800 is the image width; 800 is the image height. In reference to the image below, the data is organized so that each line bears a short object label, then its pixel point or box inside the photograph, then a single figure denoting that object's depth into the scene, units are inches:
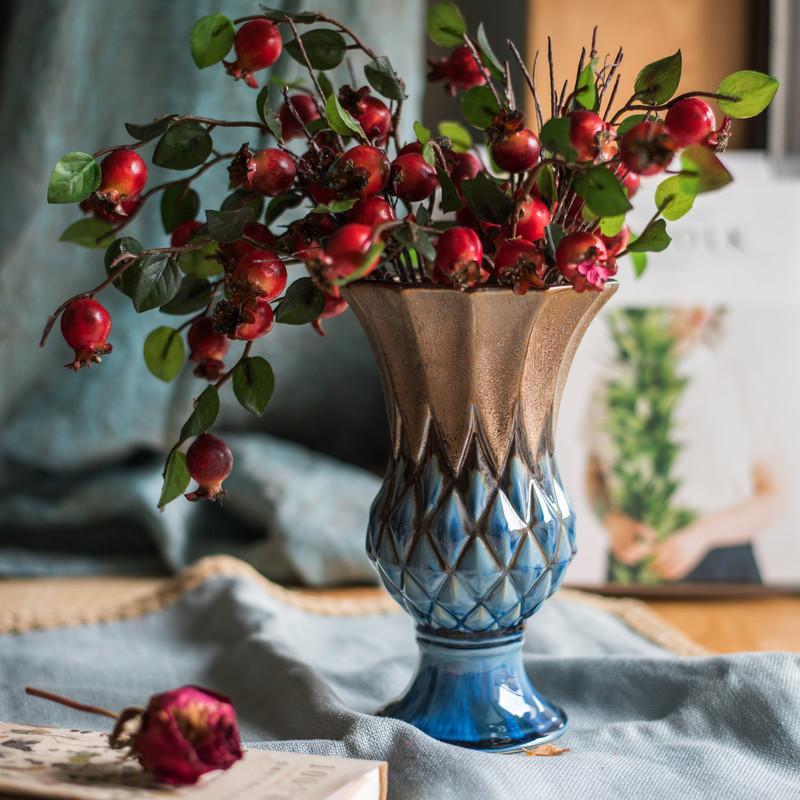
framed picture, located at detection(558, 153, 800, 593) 53.2
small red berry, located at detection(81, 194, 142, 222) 35.7
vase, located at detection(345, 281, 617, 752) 35.9
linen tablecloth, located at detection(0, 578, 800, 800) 35.5
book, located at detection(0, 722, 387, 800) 31.1
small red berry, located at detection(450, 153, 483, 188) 37.6
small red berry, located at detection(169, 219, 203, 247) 37.4
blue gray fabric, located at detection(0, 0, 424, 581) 56.9
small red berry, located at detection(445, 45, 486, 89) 38.1
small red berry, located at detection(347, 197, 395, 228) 34.0
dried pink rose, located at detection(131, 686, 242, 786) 31.3
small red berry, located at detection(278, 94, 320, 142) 37.8
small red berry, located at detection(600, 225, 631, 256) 36.7
